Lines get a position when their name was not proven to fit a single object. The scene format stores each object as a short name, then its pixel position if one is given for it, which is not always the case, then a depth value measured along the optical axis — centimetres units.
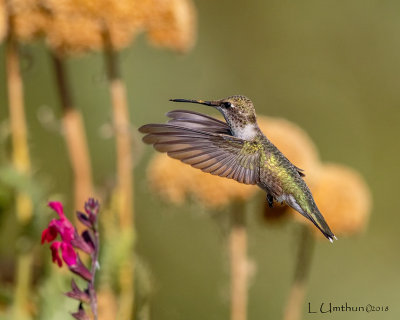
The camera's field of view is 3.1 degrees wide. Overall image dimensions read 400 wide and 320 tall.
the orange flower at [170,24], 313
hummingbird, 302
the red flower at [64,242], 298
